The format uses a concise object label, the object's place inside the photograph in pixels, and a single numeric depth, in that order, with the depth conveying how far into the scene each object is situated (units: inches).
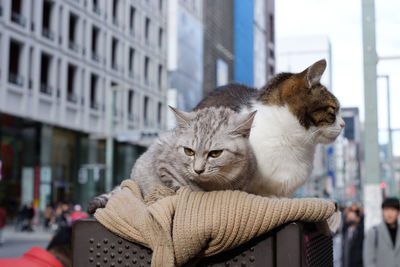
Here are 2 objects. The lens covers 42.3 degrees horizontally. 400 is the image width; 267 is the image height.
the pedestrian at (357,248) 343.3
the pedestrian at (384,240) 270.8
